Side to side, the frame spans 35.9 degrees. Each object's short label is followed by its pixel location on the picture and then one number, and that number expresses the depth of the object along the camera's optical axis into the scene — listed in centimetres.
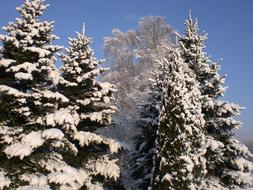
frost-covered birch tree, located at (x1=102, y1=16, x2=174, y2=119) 3142
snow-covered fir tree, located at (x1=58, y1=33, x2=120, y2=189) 1598
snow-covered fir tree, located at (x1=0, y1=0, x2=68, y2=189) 1370
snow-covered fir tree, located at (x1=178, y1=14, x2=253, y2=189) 1788
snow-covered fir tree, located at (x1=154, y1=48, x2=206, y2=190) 1395
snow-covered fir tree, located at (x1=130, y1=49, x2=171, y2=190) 1814
